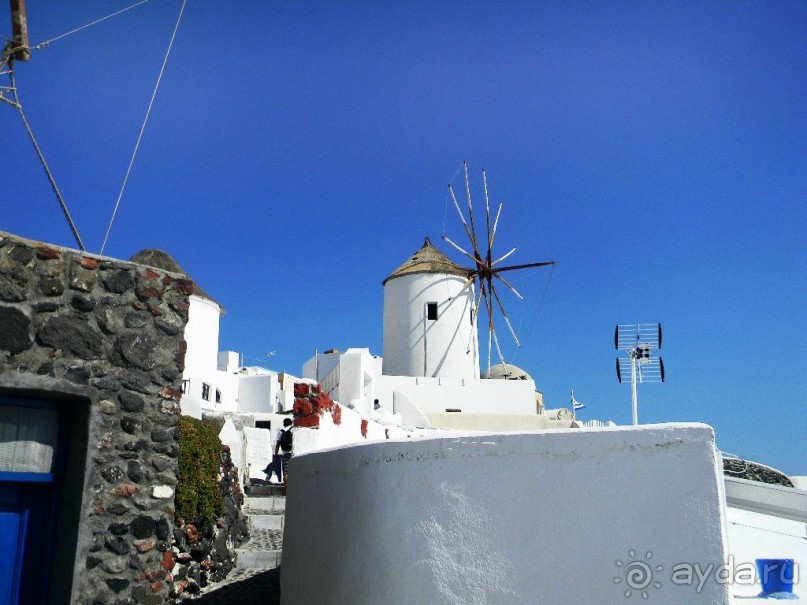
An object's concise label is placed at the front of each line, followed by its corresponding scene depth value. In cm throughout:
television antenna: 1750
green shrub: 711
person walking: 1048
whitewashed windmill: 2553
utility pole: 621
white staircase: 814
